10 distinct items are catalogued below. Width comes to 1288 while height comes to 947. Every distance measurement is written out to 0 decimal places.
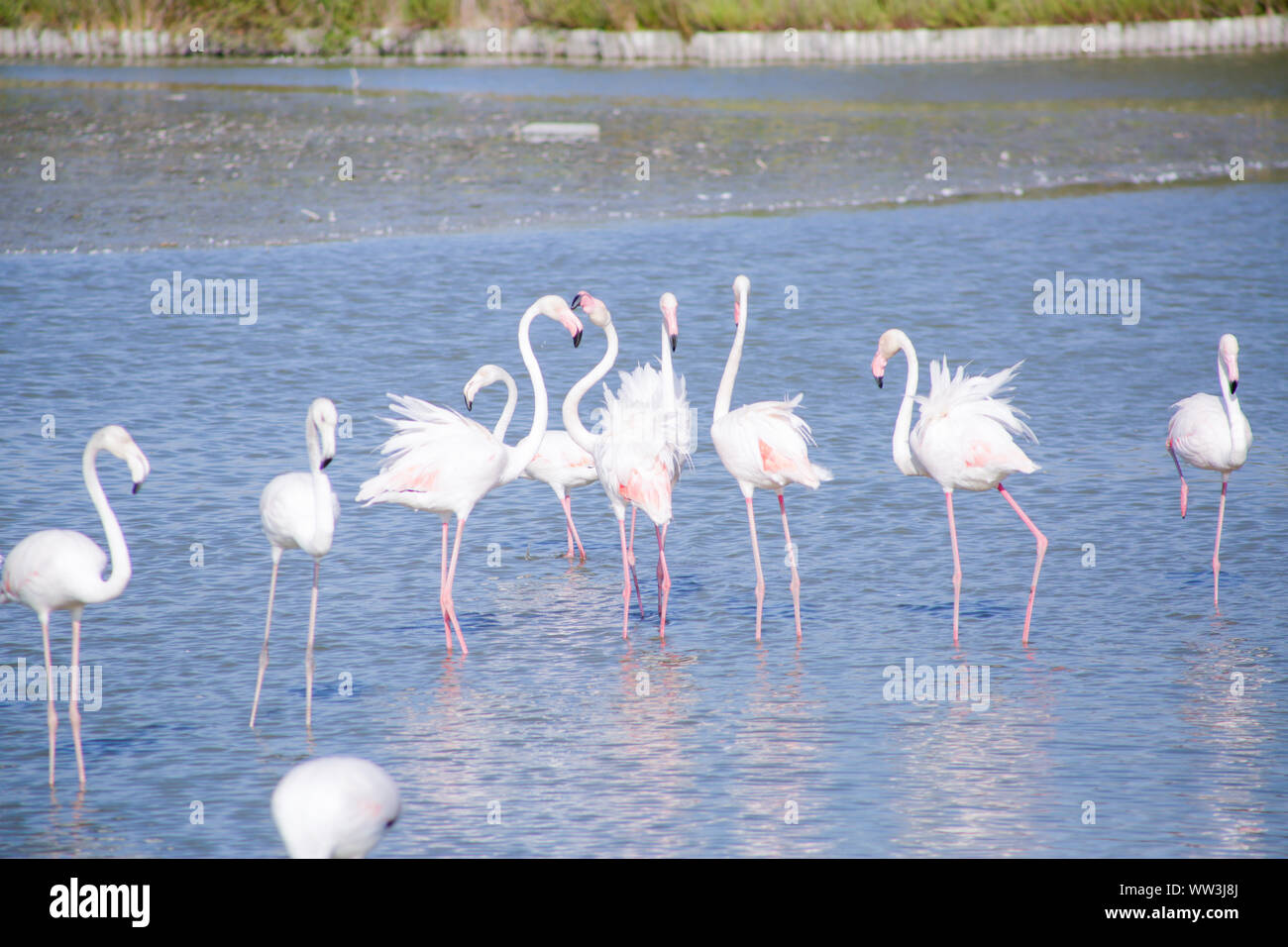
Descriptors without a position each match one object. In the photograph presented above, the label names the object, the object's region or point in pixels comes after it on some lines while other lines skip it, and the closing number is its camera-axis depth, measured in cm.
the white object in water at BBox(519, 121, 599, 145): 3491
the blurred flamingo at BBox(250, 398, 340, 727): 1175
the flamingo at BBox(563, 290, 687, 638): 1400
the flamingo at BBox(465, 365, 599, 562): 1596
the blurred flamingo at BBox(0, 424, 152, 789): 1083
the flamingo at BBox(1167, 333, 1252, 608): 1455
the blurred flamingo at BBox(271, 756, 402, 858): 831
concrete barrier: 4725
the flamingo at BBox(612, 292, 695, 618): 1440
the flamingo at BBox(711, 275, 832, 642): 1388
